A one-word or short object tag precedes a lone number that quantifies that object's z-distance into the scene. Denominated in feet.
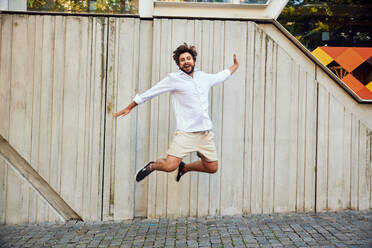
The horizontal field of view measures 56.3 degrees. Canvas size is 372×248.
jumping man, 16.12
